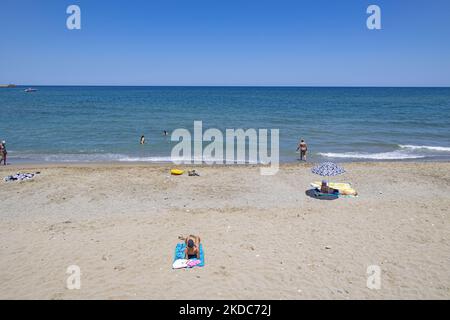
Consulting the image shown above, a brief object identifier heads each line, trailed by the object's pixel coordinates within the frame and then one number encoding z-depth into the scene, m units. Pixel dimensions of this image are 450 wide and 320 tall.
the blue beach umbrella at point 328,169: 12.31
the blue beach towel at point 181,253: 7.67
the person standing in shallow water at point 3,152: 18.38
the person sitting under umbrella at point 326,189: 12.52
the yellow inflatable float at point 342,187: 12.70
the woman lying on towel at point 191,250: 7.68
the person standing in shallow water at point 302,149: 20.06
